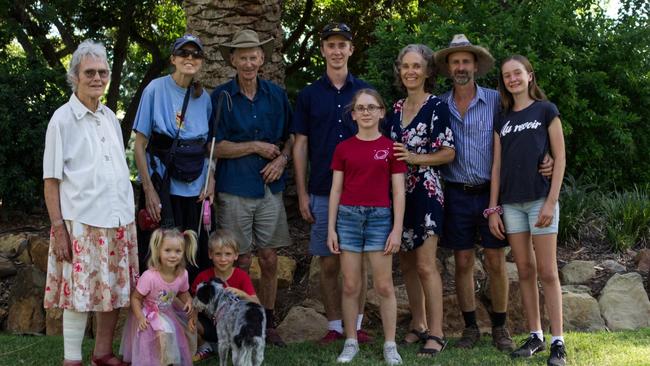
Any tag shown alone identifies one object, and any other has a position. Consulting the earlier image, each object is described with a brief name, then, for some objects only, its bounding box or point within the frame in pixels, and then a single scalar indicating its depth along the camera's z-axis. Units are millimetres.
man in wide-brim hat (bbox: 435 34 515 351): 5668
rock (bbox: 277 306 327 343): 6480
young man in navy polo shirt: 5930
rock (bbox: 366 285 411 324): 6652
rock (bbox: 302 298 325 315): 6889
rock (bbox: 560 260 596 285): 7230
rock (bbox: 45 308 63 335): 7035
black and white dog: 4922
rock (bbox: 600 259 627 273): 7285
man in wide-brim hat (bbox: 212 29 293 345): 5875
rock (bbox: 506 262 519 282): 6861
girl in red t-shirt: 5410
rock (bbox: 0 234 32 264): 7926
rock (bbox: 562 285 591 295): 6979
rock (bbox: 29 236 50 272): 7646
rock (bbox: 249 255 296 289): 7145
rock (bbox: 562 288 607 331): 6758
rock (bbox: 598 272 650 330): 6770
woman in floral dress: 5527
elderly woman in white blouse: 4988
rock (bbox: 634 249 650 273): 7266
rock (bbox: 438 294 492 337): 6645
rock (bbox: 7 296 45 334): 7145
